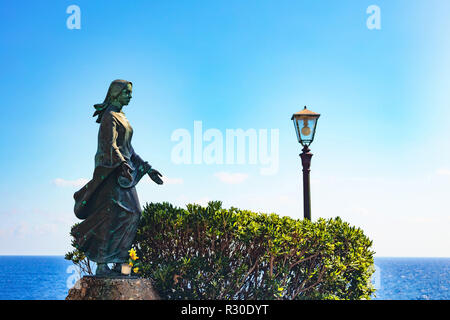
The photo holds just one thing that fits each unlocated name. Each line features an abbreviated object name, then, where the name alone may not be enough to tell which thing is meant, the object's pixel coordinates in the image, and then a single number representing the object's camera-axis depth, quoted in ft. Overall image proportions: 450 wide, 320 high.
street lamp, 30.01
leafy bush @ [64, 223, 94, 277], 27.61
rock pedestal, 22.04
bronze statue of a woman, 23.16
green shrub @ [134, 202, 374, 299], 25.21
